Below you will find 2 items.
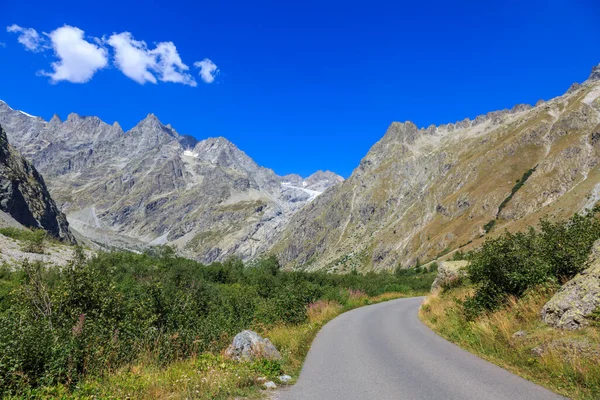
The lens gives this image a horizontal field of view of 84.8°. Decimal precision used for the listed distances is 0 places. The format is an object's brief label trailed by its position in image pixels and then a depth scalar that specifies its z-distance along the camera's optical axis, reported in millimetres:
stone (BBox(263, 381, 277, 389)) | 8230
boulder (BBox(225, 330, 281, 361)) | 9898
